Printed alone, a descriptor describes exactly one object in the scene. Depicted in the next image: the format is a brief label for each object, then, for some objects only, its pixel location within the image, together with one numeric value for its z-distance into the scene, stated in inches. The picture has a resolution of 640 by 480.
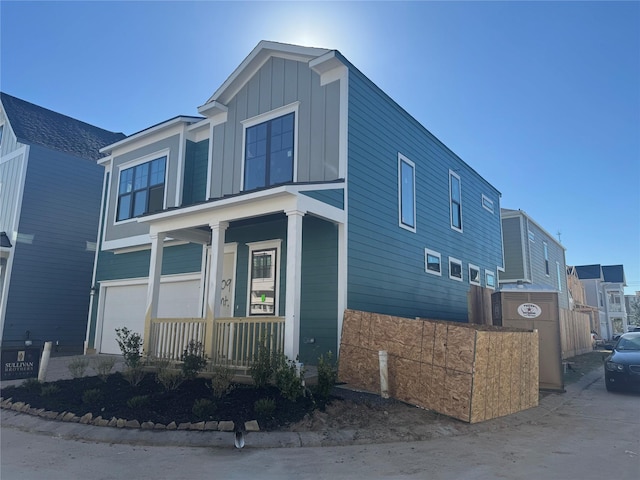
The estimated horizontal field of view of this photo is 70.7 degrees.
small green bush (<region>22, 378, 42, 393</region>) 312.2
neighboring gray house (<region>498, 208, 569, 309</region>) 848.3
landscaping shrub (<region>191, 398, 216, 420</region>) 232.2
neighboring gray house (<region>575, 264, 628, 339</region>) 1756.9
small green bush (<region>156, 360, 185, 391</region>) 287.7
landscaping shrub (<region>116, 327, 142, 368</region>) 335.3
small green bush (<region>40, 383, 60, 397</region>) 290.0
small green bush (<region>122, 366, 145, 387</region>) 309.7
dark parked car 364.5
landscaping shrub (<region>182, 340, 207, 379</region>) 310.0
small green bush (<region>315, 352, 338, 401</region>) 265.7
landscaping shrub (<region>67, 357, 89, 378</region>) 329.9
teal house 351.8
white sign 375.9
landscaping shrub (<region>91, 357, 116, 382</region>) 325.7
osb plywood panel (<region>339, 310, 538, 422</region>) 249.1
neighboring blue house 600.7
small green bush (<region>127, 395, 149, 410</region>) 251.9
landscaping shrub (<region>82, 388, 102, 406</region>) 266.5
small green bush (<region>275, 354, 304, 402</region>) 257.0
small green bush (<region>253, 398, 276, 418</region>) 233.9
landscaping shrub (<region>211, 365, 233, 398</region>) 260.8
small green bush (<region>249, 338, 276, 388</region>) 276.5
